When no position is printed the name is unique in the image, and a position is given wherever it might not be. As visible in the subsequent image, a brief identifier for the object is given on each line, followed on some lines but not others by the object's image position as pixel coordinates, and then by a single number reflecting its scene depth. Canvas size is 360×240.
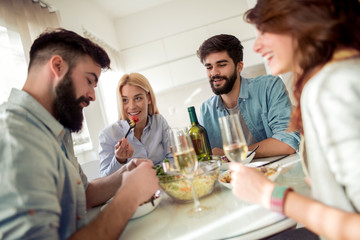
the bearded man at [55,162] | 0.66
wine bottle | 1.35
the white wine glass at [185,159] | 0.82
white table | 0.67
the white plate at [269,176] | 0.86
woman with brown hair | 0.56
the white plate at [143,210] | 0.88
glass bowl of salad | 0.90
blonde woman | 2.07
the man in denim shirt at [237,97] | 1.74
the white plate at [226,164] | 1.21
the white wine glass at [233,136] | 0.81
